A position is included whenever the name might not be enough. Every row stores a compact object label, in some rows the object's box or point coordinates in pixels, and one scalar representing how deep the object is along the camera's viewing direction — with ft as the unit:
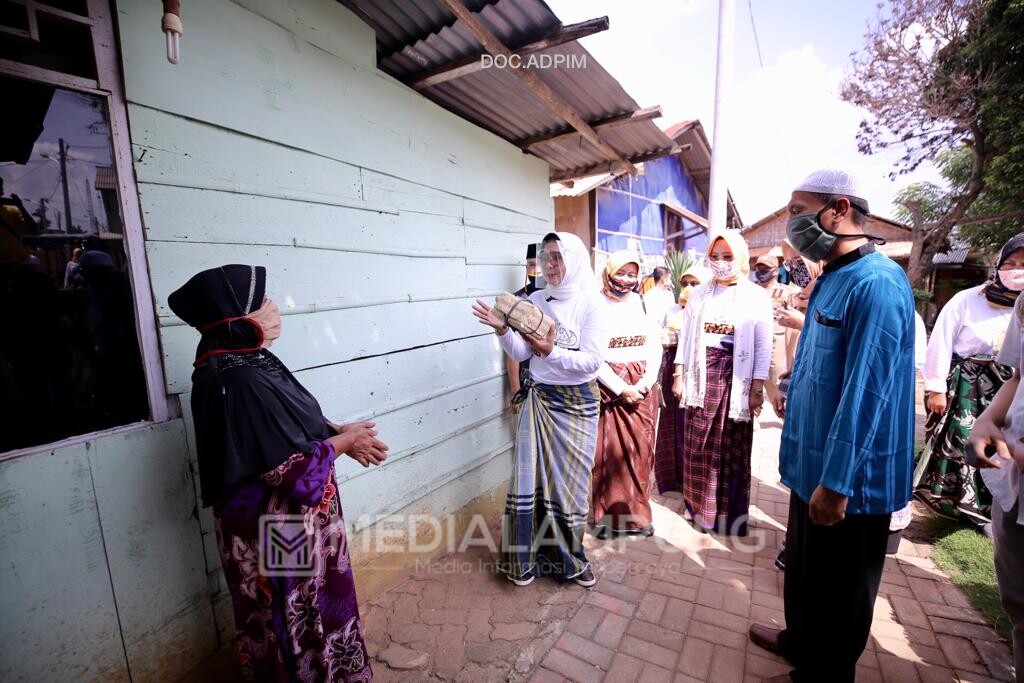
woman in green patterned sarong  9.47
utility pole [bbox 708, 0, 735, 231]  18.49
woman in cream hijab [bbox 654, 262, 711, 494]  12.91
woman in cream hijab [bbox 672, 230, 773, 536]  10.13
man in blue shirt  5.02
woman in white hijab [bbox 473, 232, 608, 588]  8.61
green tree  34.22
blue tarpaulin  27.78
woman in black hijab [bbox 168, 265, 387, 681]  4.88
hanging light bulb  4.80
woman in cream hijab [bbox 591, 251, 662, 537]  10.78
